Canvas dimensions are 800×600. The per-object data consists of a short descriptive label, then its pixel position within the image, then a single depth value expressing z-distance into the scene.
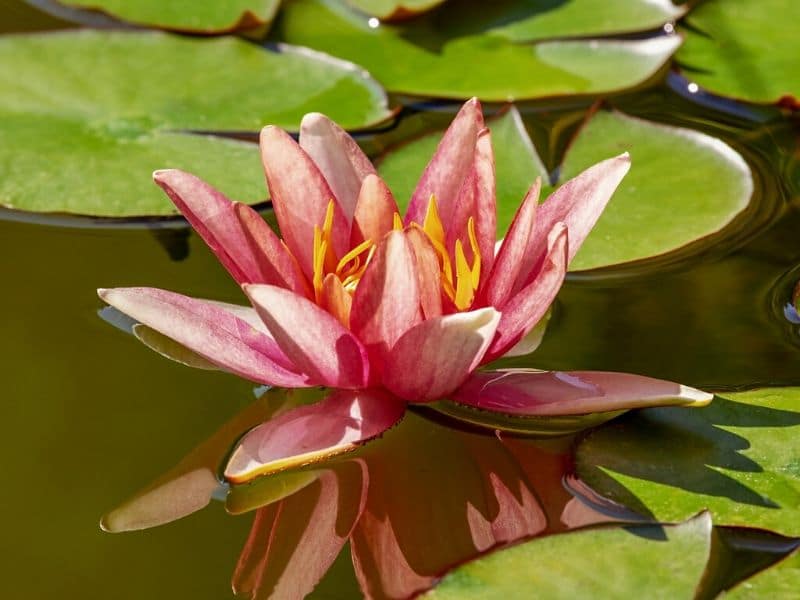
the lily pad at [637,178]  4.49
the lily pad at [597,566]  2.81
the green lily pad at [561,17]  6.17
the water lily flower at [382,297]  3.12
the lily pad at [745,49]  5.61
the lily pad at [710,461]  3.12
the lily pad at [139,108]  4.77
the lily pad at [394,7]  6.14
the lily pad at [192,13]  6.03
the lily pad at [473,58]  5.74
